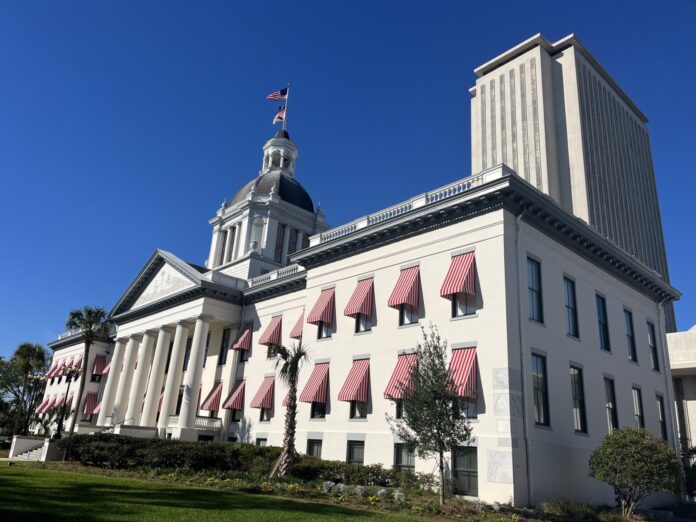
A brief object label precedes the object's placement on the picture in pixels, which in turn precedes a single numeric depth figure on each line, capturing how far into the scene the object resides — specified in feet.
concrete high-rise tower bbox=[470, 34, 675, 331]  309.83
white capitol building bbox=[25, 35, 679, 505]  71.87
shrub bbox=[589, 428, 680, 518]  66.03
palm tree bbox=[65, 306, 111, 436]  136.56
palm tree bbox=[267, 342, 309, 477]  74.84
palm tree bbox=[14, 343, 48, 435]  182.65
